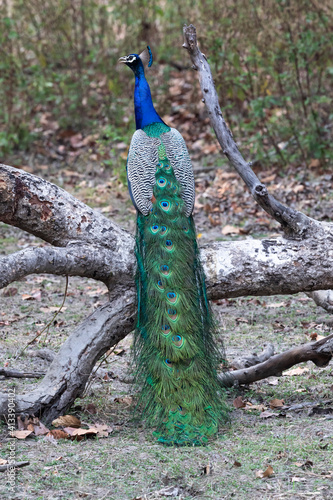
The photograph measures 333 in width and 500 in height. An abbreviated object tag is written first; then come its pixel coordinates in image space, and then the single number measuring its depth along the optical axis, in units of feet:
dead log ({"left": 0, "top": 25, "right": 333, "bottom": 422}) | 26.04
